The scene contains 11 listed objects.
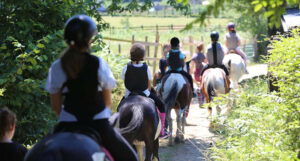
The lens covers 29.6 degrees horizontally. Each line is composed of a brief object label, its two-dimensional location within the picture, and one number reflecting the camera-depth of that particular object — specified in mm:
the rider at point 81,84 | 4613
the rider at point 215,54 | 14043
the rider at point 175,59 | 12391
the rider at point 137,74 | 8648
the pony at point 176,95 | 12156
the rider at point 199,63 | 16297
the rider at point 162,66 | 14255
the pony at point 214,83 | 13766
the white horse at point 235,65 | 16805
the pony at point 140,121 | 8094
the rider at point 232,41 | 16922
